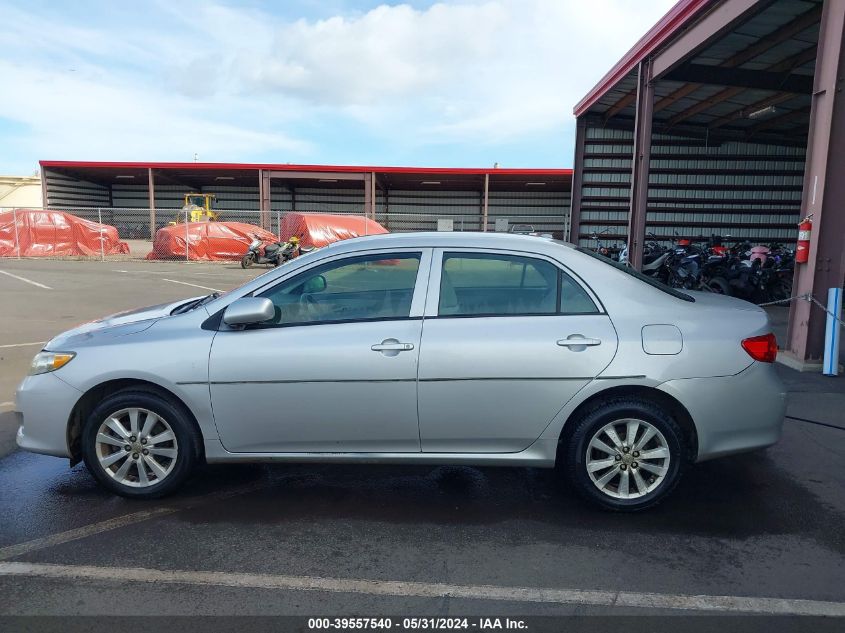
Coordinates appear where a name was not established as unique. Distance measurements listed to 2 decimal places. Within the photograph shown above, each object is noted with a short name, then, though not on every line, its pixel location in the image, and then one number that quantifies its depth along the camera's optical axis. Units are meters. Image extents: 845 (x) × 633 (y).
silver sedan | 3.53
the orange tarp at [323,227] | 23.58
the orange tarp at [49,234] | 25.09
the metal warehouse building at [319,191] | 34.44
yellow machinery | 34.59
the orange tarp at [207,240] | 25.14
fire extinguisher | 6.91
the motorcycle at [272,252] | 21.52
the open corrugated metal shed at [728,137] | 6.77
